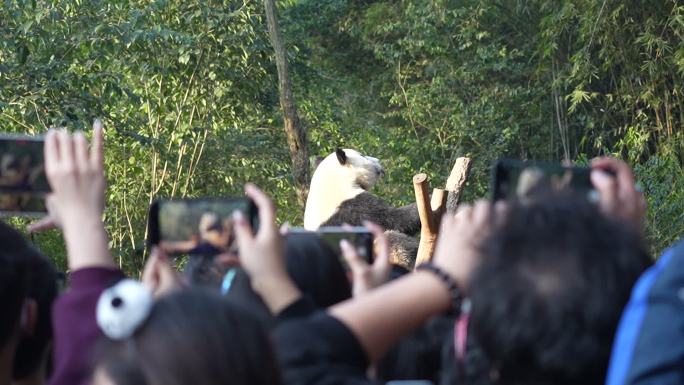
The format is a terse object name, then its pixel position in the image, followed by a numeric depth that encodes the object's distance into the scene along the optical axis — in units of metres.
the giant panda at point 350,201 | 12.81
